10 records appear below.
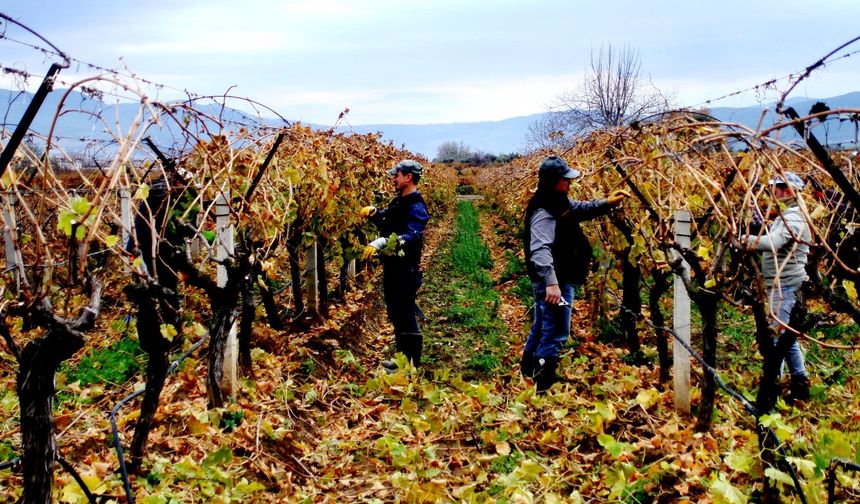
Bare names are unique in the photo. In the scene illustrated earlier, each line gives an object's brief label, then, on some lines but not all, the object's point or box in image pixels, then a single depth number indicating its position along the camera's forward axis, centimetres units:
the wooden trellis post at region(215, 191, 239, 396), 448
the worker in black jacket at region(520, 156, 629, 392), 468
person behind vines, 441
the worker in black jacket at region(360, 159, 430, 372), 557
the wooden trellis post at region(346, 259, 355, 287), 988
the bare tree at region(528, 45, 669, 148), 3816
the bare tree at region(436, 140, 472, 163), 10481
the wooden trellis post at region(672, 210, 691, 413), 422
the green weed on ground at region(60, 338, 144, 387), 516
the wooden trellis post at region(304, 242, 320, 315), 745
